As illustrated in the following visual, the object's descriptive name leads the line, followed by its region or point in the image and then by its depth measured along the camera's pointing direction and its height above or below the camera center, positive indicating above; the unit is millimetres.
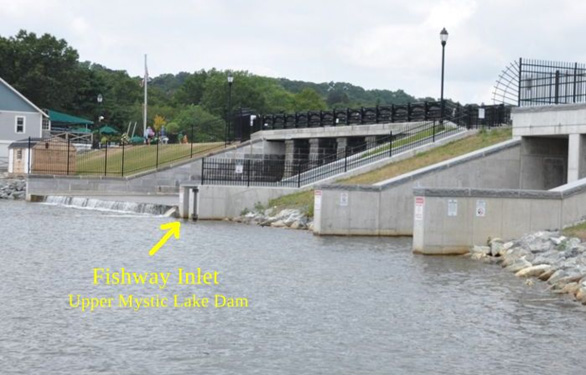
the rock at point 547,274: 21312 -1700
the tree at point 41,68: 102688 +11831
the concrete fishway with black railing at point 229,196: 37719 -412
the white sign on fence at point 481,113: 40638 +3372
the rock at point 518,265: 22650 -1619
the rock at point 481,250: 25297 -1446
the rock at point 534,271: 21781 -1675
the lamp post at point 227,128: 59688 +3576
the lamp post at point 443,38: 40188 +6357
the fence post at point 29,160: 58225 +1106
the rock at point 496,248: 25156 -1368
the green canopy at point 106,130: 92188 +4828
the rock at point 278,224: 34878 -1322
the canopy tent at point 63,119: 92688 +5787
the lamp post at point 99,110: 109412 +8021
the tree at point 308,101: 133625 +12182
